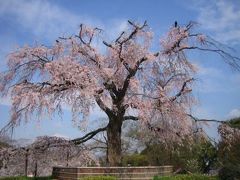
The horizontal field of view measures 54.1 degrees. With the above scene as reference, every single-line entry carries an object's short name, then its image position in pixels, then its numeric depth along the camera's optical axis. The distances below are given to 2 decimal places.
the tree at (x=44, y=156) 11.27
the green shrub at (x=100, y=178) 8.82
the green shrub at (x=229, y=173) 11.28
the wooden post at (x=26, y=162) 11.40
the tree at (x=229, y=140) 11.30
